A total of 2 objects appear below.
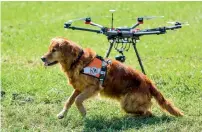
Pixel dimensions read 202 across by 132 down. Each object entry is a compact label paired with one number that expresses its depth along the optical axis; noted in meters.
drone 13.06
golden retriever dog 11.86
